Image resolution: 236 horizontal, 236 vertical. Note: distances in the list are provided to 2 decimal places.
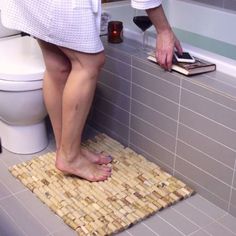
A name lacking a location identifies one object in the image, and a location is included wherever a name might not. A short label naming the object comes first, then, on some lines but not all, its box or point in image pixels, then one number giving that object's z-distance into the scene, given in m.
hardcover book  1.54
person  1.42
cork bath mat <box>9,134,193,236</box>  1.48
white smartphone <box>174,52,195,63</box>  1.58
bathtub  2.11
